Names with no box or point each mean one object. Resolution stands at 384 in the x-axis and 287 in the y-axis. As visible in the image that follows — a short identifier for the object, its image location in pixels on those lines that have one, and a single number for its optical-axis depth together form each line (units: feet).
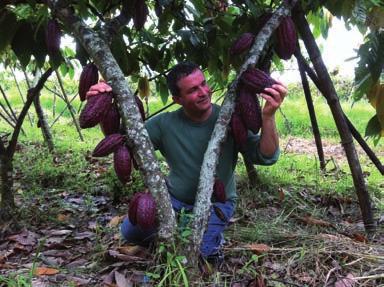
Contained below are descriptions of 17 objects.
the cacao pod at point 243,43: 5.66
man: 6.11
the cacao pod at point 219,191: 5.57
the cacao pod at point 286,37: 5.71
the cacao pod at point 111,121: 5.06
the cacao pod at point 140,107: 5.32
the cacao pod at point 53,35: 5.59
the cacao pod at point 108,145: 4.93
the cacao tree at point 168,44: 5.03
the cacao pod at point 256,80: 5.24
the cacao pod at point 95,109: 4.98
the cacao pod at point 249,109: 5.31
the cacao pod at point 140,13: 5.94
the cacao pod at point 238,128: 5.41
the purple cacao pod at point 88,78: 5.42
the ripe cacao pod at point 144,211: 4.93
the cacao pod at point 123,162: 4.90
